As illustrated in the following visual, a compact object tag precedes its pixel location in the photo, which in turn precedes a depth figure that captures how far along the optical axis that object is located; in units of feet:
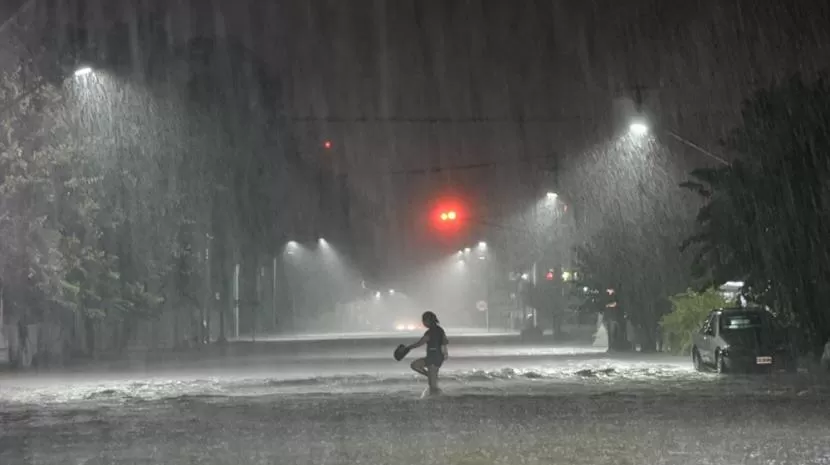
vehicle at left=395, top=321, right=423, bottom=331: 591.58
